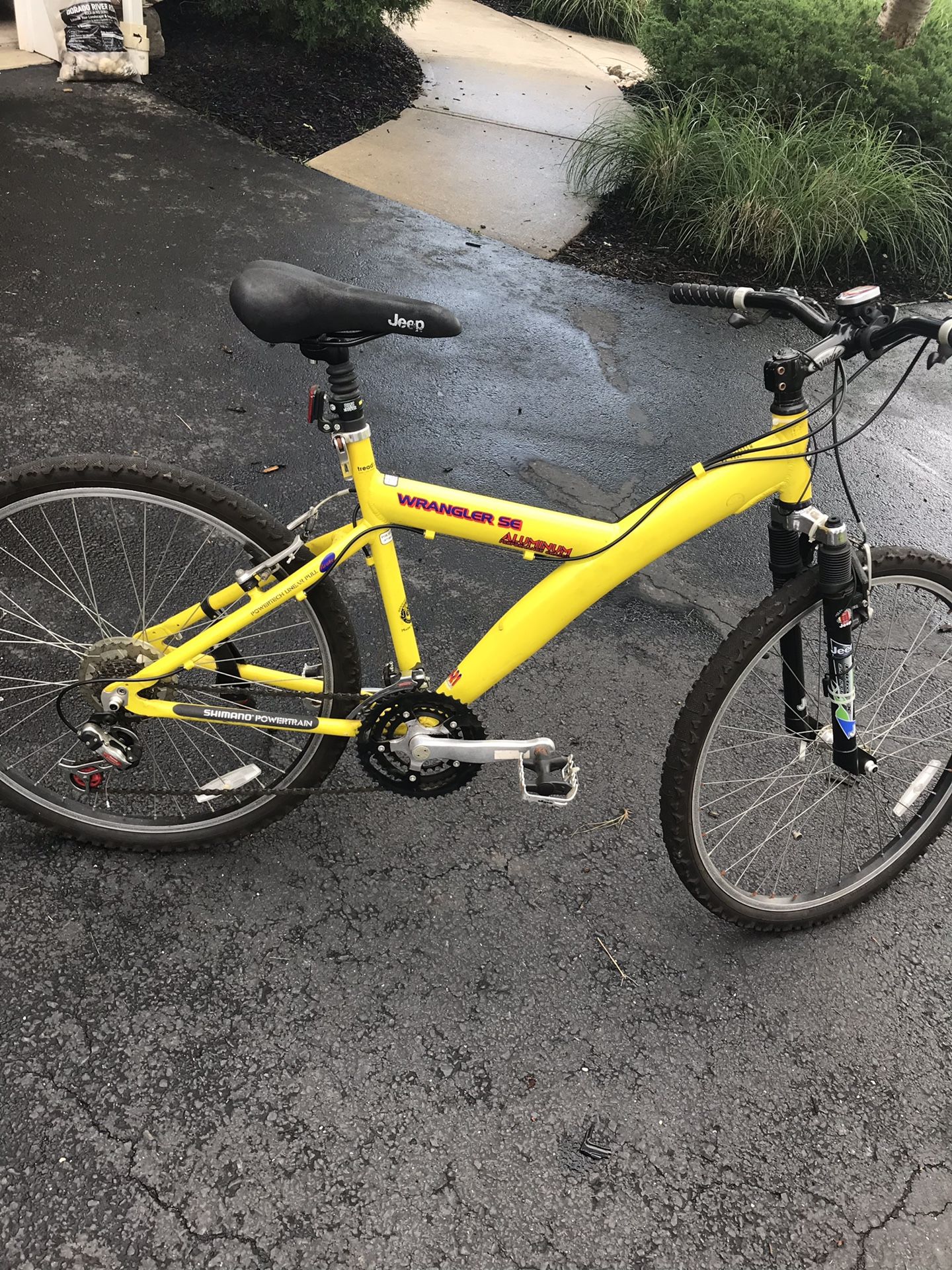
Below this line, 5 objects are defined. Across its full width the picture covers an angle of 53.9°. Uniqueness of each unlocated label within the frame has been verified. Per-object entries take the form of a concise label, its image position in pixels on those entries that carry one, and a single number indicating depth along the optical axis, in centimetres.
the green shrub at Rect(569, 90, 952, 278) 573
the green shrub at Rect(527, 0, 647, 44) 955
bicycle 201
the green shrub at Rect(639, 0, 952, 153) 625
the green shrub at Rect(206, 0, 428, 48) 689
